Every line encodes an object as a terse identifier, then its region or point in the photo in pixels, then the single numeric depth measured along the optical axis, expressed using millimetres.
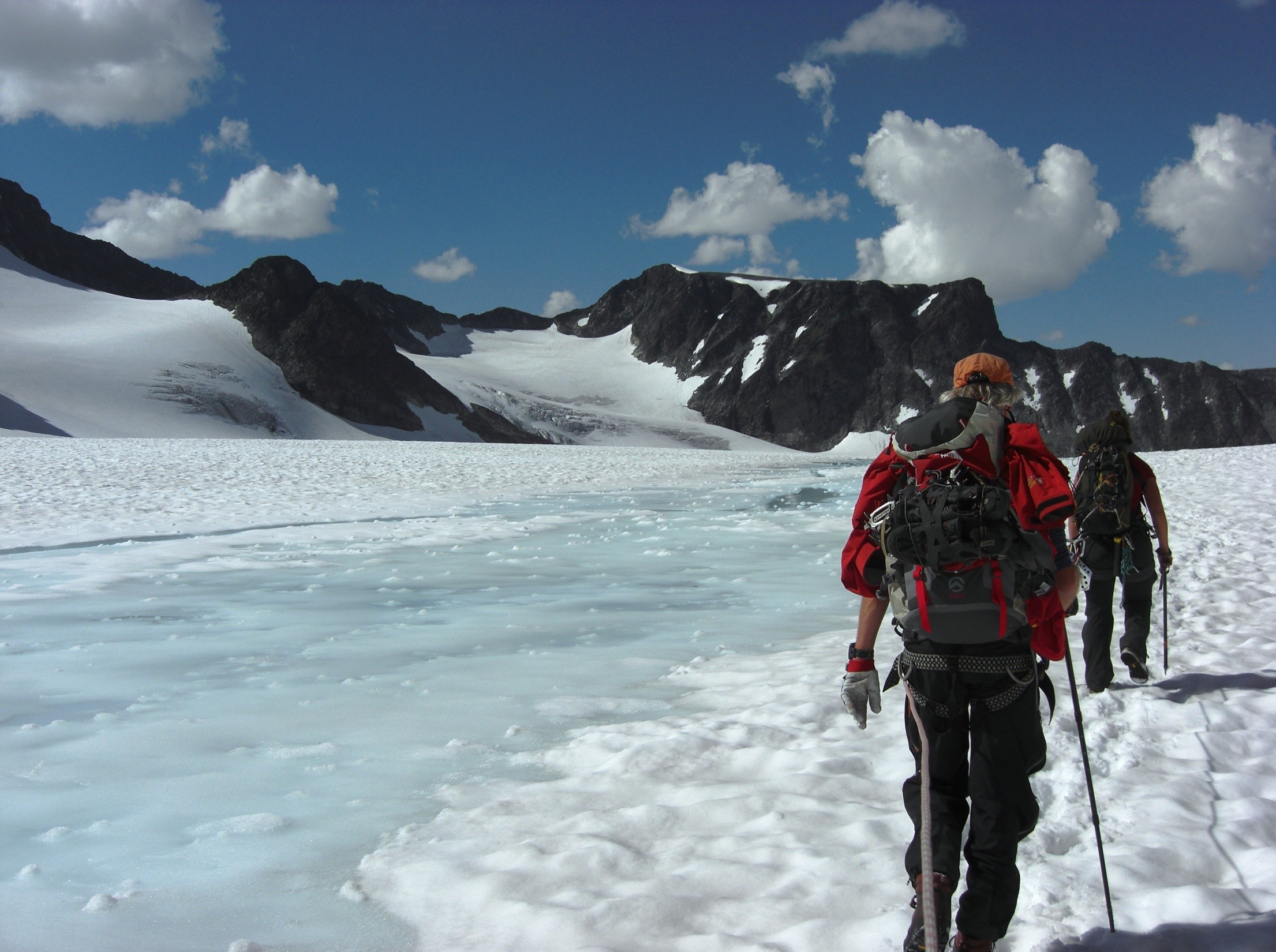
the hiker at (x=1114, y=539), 5152
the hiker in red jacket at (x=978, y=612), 2518
